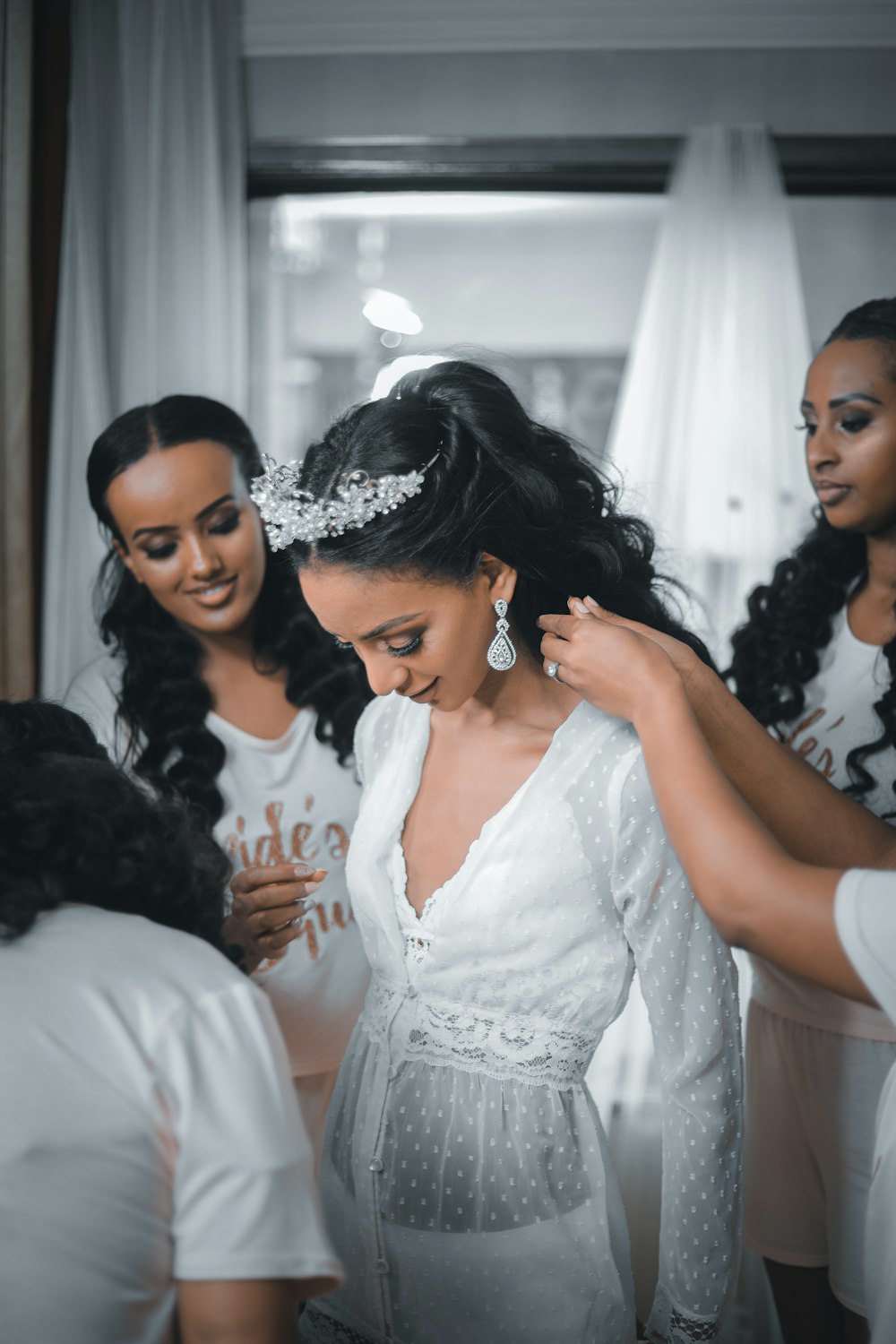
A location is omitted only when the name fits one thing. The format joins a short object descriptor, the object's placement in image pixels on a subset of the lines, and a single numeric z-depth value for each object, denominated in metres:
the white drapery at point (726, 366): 3.13
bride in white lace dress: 1.33
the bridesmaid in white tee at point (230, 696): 1.94
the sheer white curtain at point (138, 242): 2.87
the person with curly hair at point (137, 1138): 0.86
